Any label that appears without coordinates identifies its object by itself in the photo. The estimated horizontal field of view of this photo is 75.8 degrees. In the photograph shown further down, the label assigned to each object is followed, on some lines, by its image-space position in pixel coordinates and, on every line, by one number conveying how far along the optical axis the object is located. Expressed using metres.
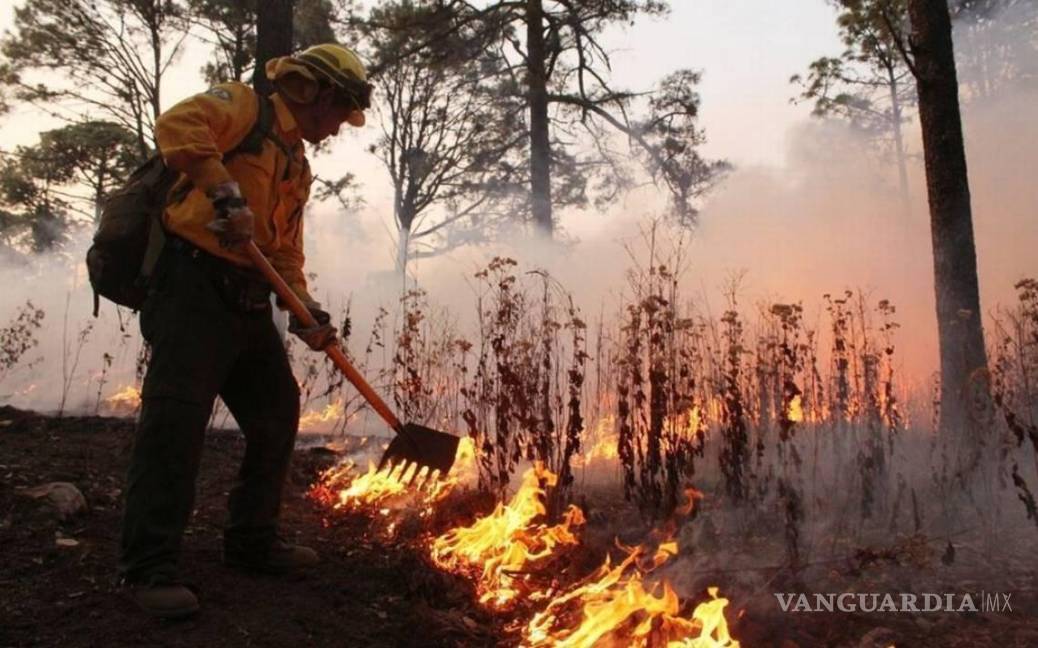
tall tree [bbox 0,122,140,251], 13.08
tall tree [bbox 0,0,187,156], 12.42
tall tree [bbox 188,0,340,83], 10.05
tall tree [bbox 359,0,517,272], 9.91
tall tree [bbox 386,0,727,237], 11.05
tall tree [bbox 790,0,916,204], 9.31
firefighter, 2.26
